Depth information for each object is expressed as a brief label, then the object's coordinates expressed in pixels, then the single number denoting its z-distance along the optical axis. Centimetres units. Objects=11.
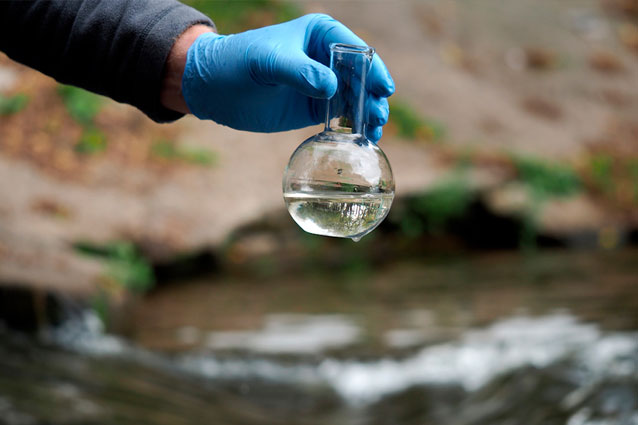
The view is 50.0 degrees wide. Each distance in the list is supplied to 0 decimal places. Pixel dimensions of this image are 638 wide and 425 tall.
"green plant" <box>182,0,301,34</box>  958
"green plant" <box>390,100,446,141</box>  845
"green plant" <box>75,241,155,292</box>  566
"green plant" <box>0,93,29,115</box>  750
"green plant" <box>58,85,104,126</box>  752
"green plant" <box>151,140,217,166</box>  742
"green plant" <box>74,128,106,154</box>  718
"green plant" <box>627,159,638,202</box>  803
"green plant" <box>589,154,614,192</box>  802
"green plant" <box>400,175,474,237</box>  741
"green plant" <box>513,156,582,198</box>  777
